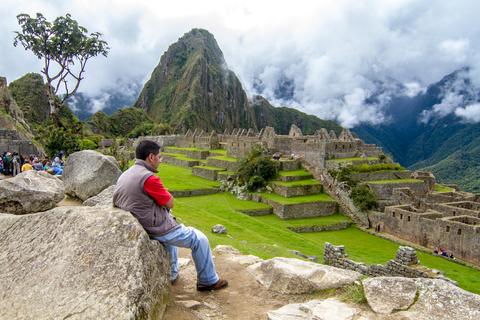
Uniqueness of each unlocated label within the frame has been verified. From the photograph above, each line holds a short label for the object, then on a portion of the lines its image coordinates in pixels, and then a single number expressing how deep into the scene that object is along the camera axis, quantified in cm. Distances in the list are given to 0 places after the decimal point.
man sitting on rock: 452
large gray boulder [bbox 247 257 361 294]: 498
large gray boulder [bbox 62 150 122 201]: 930
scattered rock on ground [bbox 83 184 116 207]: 705
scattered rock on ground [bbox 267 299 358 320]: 422
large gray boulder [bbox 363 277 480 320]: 393
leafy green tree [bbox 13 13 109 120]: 3055
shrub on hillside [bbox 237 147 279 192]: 3106
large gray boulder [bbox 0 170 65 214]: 691
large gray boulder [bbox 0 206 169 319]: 348
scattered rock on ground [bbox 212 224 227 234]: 1404
